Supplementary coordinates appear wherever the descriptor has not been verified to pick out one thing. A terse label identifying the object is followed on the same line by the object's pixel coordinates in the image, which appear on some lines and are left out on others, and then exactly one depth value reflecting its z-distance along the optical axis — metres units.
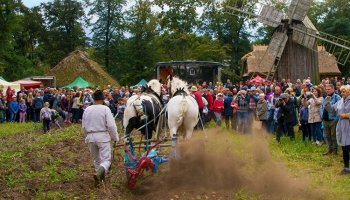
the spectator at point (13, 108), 25.83
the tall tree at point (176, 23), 55.72
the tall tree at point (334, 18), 55.07
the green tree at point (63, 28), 66.19
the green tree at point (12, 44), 45.00
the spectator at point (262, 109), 17.06
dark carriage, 31.20
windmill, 34.00
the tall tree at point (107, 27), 61.66
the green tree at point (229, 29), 58.72
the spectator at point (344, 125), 10.80
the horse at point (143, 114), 11.45
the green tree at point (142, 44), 56.31
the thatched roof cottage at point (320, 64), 46.78
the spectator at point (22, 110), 25.89
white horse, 11.32
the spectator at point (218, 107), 19.61
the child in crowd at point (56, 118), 22.68
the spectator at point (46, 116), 20.92
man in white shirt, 9.25
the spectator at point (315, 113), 14.81
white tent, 30.69
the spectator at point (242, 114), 18.14
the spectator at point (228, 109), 19.25
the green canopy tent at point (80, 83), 39.69
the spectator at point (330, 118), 12.67
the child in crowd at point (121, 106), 19.72
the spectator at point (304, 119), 15.62
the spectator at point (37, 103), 25.61
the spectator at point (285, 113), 15.77
